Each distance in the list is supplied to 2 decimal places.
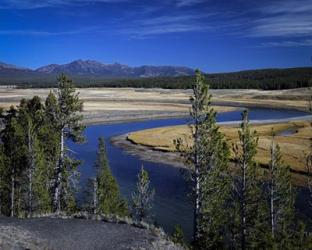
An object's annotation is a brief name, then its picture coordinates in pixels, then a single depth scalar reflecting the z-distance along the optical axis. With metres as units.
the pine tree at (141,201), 22.21
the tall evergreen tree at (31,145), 22.61
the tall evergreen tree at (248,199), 19.69
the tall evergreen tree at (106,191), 24.17
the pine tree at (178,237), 16.32
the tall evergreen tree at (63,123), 22.81
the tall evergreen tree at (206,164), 19.87
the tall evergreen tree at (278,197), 20.31
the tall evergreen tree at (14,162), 23.93
